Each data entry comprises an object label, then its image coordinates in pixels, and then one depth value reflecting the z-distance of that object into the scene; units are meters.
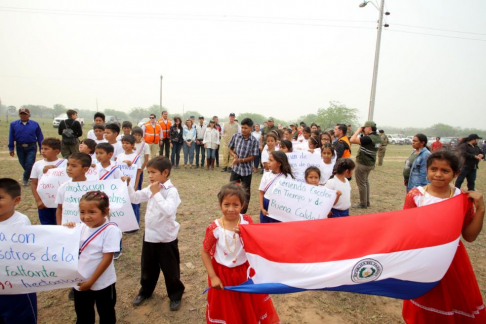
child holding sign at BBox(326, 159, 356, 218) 3.91
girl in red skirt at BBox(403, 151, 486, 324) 2.18
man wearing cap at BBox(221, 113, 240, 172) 11.46
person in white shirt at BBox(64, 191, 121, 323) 2.18
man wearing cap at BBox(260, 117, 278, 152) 11.14
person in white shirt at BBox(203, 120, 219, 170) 11.26
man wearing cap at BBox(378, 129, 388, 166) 15.34
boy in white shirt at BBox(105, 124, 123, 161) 5.18
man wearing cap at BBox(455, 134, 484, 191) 8.18
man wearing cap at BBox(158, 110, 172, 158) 11.01
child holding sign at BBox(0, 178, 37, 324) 2.09
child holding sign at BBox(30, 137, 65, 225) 3.54
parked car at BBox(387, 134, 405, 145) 43.98
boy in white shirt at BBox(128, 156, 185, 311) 2.72
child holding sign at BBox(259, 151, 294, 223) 3.86
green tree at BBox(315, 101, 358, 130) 57.15
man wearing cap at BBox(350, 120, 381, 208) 6.39
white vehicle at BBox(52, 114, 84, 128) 27.88
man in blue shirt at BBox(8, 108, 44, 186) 7.33
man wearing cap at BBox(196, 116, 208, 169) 11.59
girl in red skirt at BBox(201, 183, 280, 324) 2.27
